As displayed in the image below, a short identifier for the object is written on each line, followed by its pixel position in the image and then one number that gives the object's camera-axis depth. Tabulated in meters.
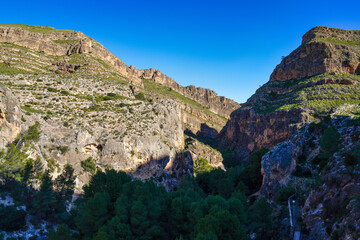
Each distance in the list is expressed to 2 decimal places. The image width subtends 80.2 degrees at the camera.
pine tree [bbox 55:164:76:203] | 31.91
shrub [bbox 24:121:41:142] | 36.59
